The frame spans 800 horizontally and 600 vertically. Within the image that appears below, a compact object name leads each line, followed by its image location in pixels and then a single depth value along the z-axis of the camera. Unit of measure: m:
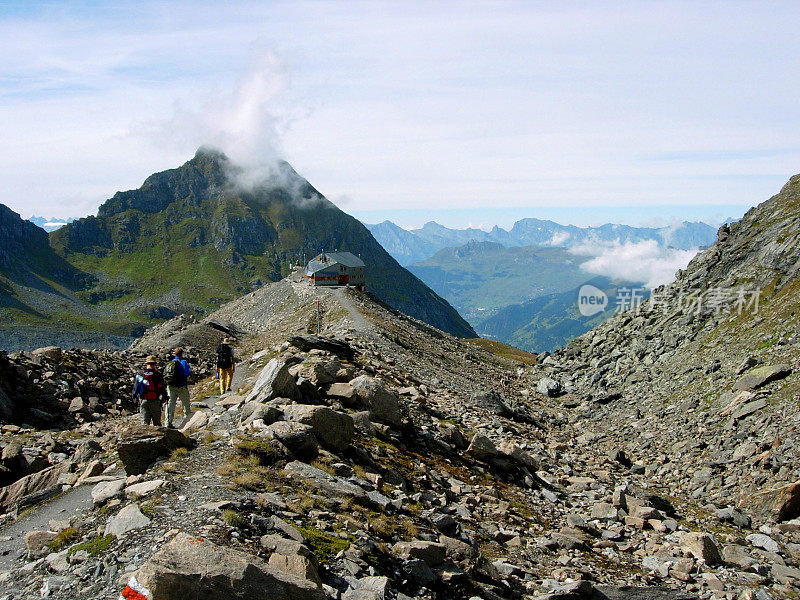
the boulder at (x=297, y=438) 15.46
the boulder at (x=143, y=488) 11.99
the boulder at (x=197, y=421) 19.80
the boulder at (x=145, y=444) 13.59
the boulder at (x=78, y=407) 29.97
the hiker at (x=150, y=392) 21.47
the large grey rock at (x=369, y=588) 9.87
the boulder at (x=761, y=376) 29.42
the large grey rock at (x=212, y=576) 8.03
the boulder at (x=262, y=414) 17.28
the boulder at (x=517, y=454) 23.05
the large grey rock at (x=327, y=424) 16.95
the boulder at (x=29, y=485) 15.05
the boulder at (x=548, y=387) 49.66
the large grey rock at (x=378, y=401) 21.95
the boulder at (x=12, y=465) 18.14
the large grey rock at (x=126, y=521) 10.51
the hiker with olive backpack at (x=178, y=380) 21.92
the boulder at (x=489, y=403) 35.05
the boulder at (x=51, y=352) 34.44
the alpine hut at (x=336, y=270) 104.38
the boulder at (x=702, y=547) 16.58
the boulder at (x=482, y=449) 22.70
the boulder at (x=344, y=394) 21.86
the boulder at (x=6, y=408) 26.62
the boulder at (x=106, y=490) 12.34
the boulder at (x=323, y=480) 13.94
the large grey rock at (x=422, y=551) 11.94
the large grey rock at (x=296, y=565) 9.31
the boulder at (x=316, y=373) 23.08
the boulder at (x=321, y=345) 32.72
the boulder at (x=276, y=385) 19.91
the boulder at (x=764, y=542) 19.19
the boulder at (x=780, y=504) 21.37
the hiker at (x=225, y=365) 28.45
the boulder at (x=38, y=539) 10.99
